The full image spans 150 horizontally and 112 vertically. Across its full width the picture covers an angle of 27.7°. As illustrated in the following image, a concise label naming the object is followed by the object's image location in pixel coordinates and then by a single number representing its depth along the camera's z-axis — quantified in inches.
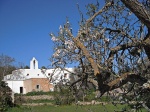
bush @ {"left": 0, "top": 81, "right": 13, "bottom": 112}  1126.5
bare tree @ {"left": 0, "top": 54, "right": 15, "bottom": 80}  2156.7
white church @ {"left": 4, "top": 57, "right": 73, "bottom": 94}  2140.7
